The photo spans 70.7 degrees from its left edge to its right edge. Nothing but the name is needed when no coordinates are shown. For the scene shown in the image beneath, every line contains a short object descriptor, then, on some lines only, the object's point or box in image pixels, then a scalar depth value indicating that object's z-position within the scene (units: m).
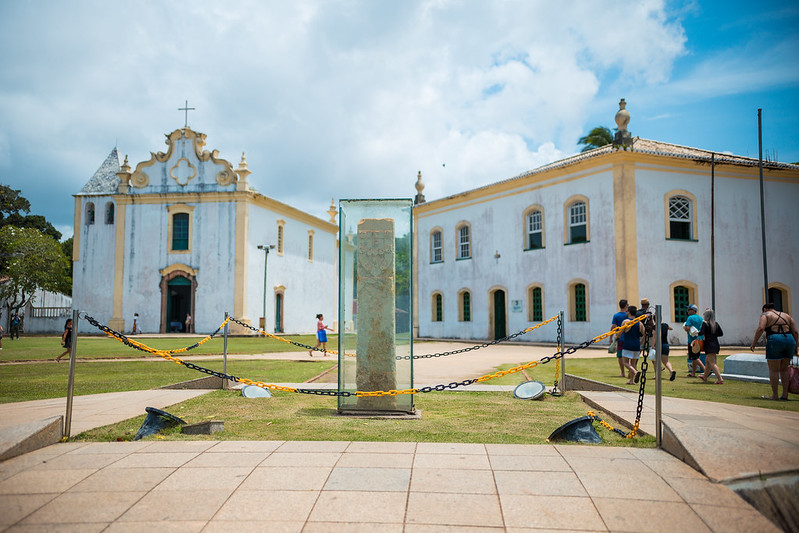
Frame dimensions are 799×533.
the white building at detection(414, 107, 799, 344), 21.95
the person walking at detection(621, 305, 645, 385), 10.37
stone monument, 7.05
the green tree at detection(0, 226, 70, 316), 34.53
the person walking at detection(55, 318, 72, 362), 13.72
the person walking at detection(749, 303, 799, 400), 8.06
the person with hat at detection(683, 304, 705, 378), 10.73
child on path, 17.84
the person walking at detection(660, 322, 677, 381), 10.82
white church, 32.47
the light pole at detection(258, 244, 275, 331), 33.02
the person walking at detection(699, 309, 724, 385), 10.31
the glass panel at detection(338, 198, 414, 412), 7.06
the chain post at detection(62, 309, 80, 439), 5.55
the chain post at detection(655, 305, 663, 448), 5.16
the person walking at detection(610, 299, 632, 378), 11.33
